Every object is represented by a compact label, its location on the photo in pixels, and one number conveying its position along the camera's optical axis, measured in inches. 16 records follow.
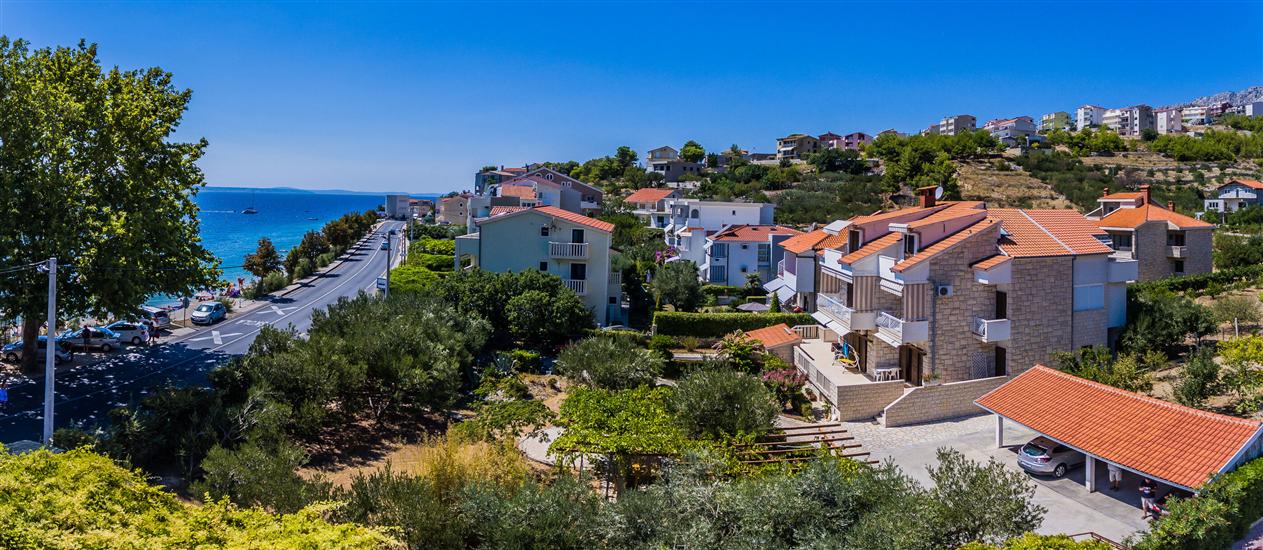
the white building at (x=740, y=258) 2285.9
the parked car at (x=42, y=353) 1135.6
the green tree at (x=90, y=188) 942.4
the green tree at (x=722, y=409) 837.8
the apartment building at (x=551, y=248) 1727.4
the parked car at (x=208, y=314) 1628.9
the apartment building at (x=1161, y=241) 1788.9
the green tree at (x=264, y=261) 2733.8
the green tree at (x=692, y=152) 5979.3
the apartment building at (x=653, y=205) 3563.0
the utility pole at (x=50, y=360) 711.7
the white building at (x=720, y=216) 2715.1
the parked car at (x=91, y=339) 1264.8
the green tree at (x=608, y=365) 1092.5
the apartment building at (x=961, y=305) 1101.7
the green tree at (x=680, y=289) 1915.6
